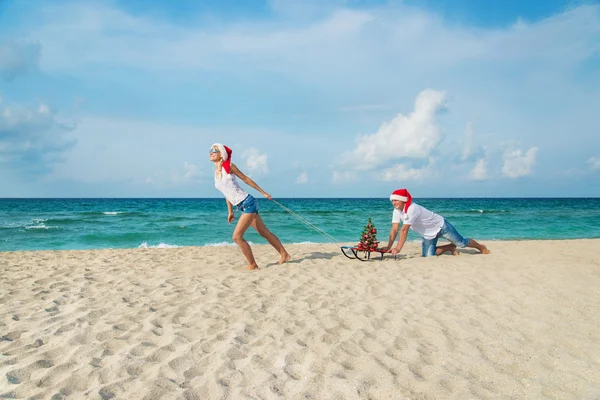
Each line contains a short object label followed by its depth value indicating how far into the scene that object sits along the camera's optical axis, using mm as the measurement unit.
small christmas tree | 7984
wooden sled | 8131
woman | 6852
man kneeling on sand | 7785
